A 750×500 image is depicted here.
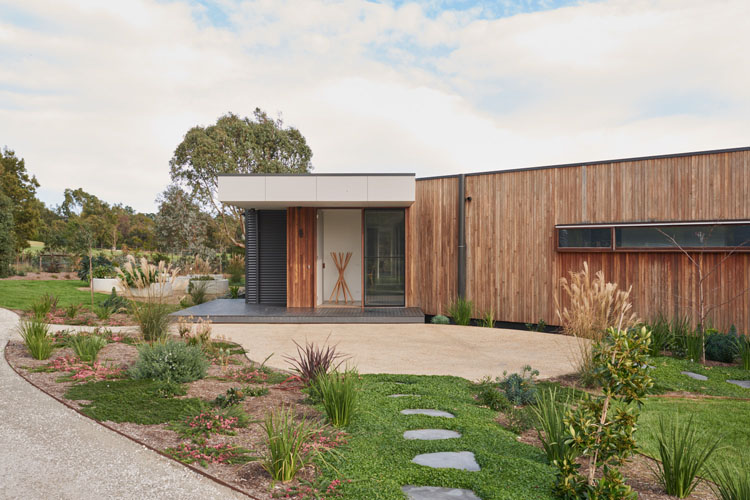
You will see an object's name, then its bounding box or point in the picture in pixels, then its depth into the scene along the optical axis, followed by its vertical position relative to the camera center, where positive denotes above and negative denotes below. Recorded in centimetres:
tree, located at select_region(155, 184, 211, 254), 2142 +194
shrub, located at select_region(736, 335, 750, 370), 548 -112
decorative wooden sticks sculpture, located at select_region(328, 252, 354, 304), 1105 -13
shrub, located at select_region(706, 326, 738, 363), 586 -115
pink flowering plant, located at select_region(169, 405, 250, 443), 306 -113
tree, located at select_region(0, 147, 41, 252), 2278 +371
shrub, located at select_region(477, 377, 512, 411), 378 -118
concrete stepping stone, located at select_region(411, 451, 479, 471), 258 -117
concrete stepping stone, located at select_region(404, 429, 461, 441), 304 -118
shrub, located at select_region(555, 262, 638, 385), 440 -65
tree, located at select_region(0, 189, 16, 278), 1755 +105
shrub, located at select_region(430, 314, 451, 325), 913 -119
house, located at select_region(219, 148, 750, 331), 712 +52
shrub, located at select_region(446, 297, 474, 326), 913 -103
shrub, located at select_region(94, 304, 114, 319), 848 -93
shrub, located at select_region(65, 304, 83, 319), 822 -89
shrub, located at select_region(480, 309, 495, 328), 891 -117
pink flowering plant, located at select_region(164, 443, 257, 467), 264 -115
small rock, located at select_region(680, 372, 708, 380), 498 -130
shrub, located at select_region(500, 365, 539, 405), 388 -113
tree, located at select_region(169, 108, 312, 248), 2186 +539
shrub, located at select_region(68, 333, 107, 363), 500 -95
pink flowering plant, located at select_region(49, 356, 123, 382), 438 -108
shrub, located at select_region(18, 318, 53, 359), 513 -88
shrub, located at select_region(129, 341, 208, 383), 431 -98
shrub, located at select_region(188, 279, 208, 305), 1185 -80
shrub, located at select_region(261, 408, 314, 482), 242 -104
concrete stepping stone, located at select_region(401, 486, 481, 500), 225 -117
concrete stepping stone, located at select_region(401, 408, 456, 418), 351 -120
